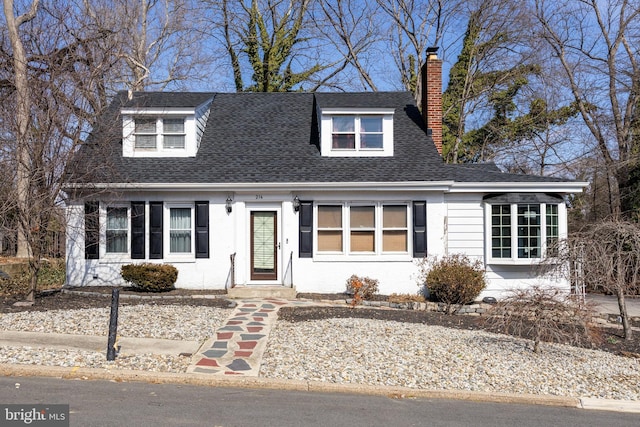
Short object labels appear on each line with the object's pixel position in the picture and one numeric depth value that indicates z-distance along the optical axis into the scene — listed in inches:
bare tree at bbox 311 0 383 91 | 1163.9
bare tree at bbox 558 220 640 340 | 377.7
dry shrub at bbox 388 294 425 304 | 545.0
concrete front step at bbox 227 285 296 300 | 541.6
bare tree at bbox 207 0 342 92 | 1127.0
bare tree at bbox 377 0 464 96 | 1130.0
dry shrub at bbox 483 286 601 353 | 327.6
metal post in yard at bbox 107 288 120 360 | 301.9
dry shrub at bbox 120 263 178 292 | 538.0
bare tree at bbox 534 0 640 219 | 852.6
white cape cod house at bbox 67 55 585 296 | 573.3
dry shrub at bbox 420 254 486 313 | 534.6
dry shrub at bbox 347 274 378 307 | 533.3
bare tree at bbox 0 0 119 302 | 446.9
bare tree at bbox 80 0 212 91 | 1030.5
